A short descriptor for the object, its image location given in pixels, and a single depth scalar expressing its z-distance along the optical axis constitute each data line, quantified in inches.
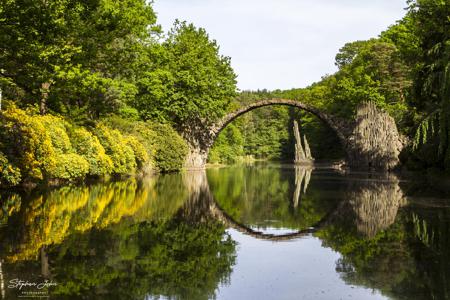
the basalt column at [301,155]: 2803.6
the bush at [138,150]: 1222.9
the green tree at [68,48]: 594.2
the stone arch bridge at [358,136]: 1571.1
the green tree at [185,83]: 1620.3
